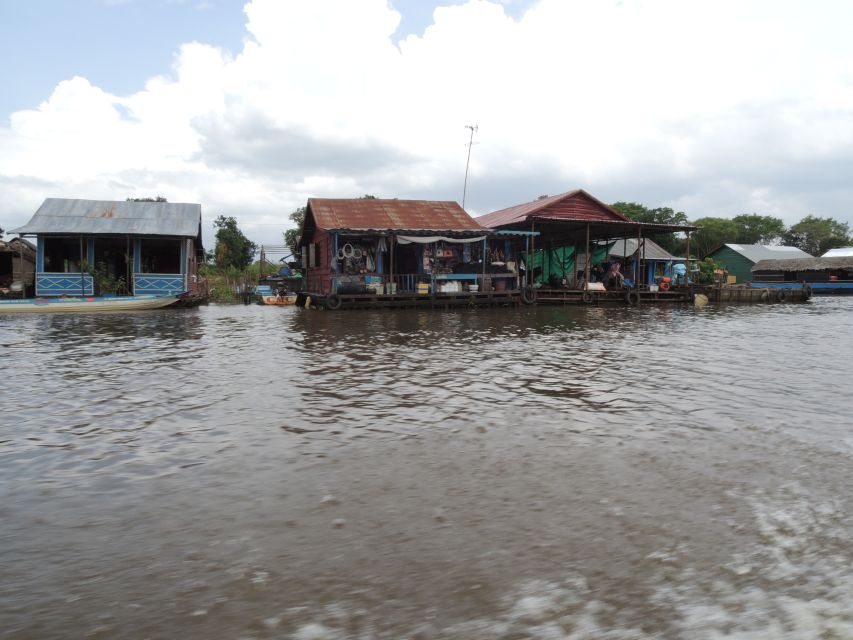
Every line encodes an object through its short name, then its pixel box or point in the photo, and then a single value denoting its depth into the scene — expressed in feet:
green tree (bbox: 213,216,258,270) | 133.90
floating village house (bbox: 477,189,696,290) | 88.33
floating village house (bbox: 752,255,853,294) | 153.99
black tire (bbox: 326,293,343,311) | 68.69
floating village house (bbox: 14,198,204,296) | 71.46
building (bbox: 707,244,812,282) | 175.22
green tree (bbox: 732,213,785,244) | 230.07
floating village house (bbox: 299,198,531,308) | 70.79
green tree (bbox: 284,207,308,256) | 140.88
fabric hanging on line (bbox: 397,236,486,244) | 70.79
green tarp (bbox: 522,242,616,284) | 94.89
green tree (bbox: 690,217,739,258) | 211.61
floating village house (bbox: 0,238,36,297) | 76.13
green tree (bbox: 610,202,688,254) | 179.73
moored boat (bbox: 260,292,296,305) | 84.33
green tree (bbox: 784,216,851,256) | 229.04
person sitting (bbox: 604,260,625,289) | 90.53
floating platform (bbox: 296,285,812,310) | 69.92
